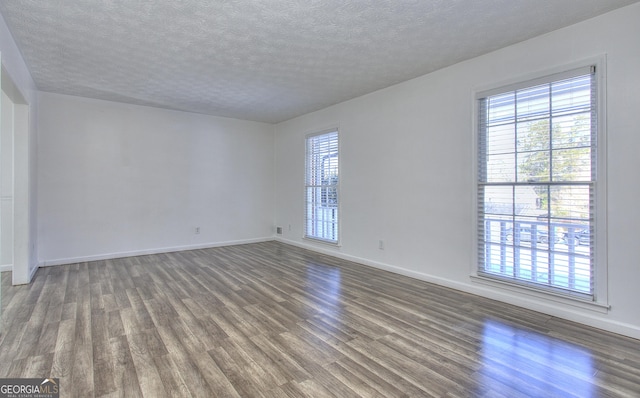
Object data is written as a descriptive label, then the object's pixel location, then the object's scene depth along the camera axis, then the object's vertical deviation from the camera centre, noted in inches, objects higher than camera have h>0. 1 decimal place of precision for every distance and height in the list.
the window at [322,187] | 218.5 +8.0
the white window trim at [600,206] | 103.4 -2.4
